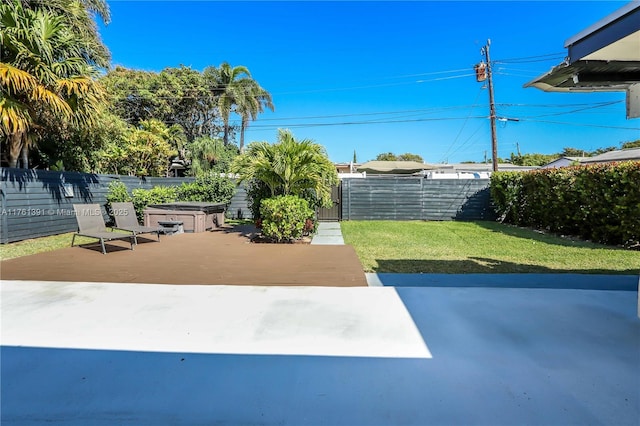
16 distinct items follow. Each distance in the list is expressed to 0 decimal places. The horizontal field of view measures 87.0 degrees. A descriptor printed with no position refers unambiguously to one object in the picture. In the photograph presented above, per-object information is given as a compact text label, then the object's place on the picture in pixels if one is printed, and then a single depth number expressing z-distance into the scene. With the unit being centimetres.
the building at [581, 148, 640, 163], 1445
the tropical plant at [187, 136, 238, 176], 2145
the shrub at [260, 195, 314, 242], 783
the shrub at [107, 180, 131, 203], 1106
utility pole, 1636
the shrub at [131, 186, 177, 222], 1134
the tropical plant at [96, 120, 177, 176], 1327
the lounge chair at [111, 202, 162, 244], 777
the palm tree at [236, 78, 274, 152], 2385
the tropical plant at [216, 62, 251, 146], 2361
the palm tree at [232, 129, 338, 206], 789
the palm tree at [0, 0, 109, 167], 702
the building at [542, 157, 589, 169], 2015
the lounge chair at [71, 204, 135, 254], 679
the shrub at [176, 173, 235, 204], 1215
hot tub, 1011
